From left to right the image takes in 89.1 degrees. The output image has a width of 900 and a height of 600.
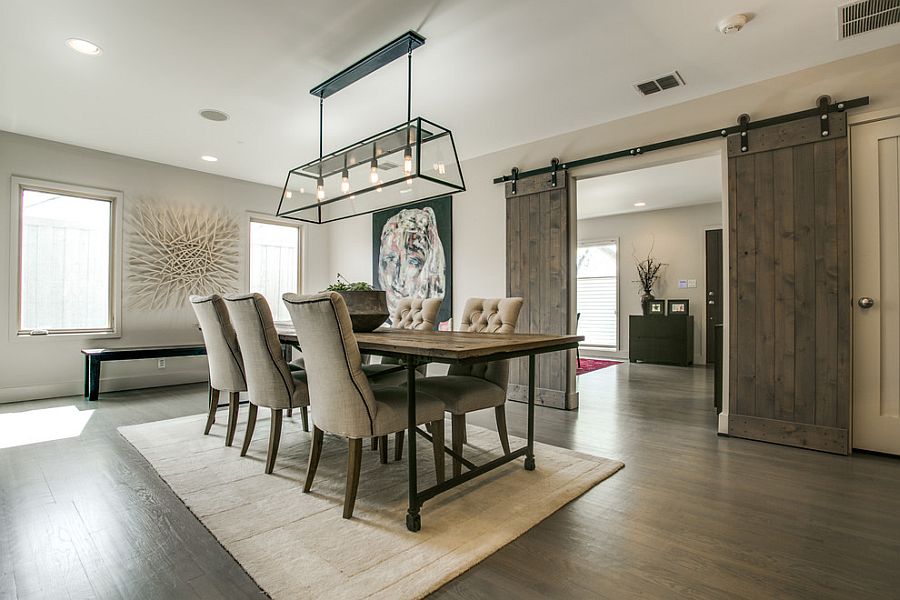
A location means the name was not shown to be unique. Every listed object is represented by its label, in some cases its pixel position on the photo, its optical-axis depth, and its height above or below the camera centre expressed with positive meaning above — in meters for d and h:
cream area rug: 1.61 -0.94
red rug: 6.79 -0.93
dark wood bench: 4.55 -0.54
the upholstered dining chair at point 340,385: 1.97 -0.36
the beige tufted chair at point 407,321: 3.25 -0.12
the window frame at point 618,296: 8.17 +0.17
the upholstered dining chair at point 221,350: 2.93 -0.30
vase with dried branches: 7.73 +0.52
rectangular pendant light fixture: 2.75 +0.97
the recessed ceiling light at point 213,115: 3.90 +1.66
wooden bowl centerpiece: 2.86 -0.01
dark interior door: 7.14 +0.36
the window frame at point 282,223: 6.21 +1.13
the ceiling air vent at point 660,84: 3.22 +1.62
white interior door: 2.84 +0.15
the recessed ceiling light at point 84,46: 2.81 +1.61
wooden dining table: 1.84 -0.20
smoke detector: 2.53 +1.59
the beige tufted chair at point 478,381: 2.53 -0.45
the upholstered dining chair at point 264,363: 2.50 -0.33
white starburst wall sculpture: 5.26 +0.62
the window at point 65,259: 4.61 +0.48
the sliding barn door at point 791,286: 2.95 +0.14
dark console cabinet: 7.07 -0.52
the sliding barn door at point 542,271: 4.26 +0.34
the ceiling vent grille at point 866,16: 2.42 +1.59
